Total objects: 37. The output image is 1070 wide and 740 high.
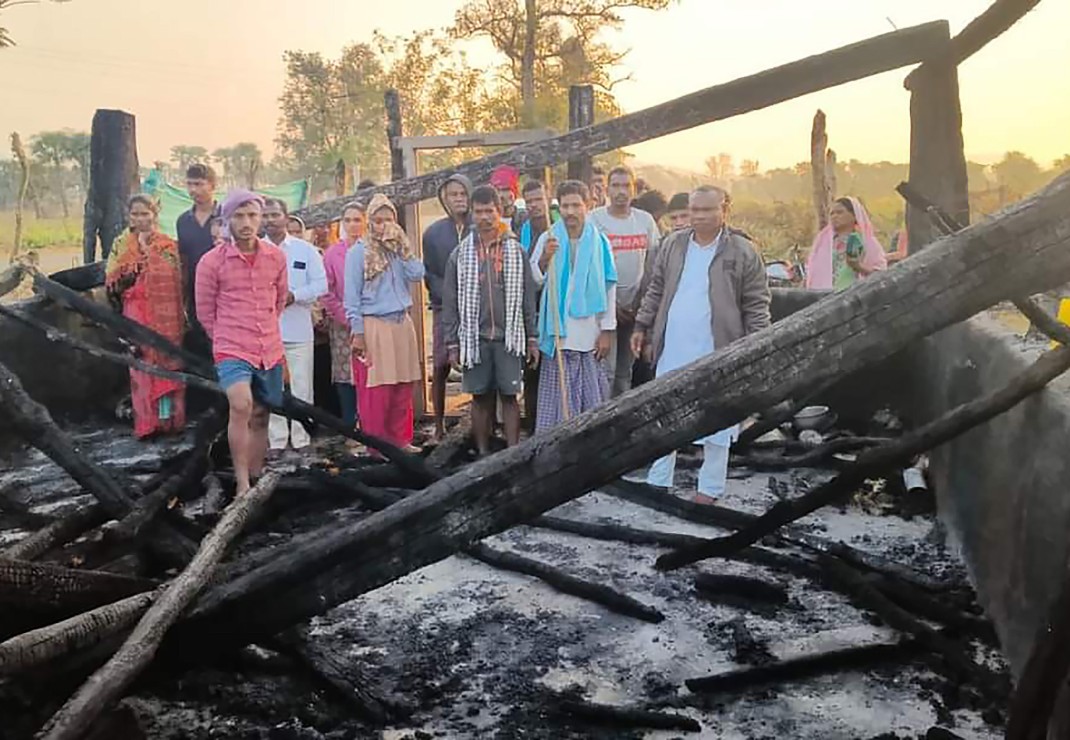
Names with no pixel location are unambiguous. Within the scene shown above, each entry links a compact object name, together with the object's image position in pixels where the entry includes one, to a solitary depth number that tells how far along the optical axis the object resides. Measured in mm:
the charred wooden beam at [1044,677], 1938
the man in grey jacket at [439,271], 7212
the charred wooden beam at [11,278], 5023
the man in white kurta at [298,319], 7402
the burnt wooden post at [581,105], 9070
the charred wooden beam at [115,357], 5434
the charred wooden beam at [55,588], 2332
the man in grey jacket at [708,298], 5738
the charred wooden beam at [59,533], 3480
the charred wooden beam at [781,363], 2023
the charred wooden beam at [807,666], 3320
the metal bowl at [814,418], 7242
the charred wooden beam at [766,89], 4773
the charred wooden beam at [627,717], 3061
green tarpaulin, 11117
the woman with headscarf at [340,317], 7836
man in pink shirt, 5723
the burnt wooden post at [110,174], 9078
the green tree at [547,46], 23578
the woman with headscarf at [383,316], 6965
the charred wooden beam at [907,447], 3023
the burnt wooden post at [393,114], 9867
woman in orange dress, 7582
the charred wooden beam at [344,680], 3148
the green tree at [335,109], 34000
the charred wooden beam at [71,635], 2033
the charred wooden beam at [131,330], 5371
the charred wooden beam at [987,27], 4330
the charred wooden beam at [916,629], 3160
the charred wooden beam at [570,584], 3998
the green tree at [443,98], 24875
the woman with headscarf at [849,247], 7367
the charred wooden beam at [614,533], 4770
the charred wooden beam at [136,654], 1941
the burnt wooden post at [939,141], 5273
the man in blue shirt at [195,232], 7543
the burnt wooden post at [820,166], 18281
